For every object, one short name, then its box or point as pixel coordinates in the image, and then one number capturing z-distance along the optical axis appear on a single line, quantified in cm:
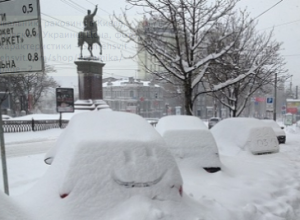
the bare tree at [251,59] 1292
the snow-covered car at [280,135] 1338
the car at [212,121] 2788
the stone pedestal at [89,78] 1941
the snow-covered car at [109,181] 262
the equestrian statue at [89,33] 2088
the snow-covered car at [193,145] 527
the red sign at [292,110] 2906
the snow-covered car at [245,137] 838
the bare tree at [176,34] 857
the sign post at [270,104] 1994
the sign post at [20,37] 302
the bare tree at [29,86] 2256
